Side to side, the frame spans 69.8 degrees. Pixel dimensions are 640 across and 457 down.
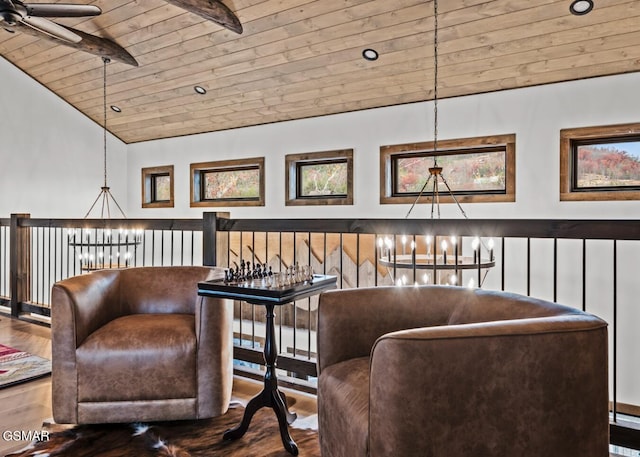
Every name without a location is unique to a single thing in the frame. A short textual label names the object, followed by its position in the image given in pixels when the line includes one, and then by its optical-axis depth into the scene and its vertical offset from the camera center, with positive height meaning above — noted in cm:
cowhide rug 210 -105
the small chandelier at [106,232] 670 -13
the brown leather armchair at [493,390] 125 -46
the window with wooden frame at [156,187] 710 +57
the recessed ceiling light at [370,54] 415 +154
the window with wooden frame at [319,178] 536 +55
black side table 202 -35
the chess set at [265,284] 202 -29
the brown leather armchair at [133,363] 227 -70
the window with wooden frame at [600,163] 389 +52
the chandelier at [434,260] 257 -23
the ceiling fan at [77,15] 299 +152
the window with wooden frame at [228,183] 616 +57
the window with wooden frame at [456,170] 443 +56
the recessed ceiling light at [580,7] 315 +150
